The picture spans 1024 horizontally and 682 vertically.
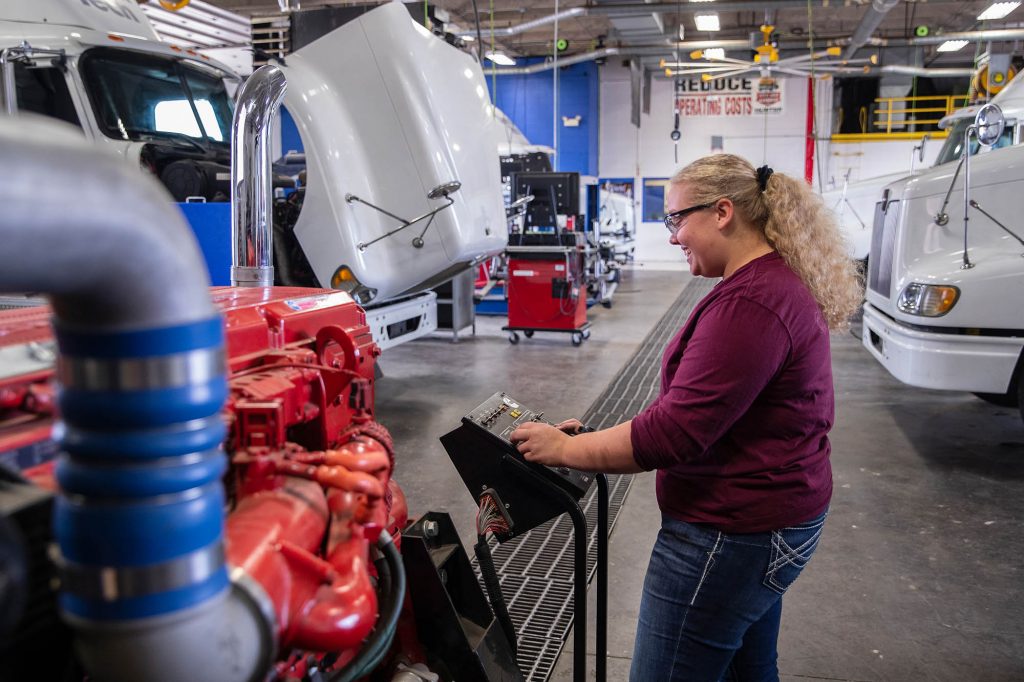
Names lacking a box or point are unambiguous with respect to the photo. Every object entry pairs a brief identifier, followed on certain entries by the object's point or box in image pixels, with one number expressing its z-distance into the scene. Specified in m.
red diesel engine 1.21
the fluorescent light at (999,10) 16.13
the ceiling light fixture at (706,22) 18.53
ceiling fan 16.33
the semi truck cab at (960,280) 5.21
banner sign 22.62
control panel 2.26
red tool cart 9.74
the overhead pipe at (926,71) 19.88
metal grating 3.26
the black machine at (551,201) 9.97
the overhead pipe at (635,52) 18.83
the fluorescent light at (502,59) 17.51
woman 1.95
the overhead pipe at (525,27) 14.86
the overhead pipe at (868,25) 14.25
